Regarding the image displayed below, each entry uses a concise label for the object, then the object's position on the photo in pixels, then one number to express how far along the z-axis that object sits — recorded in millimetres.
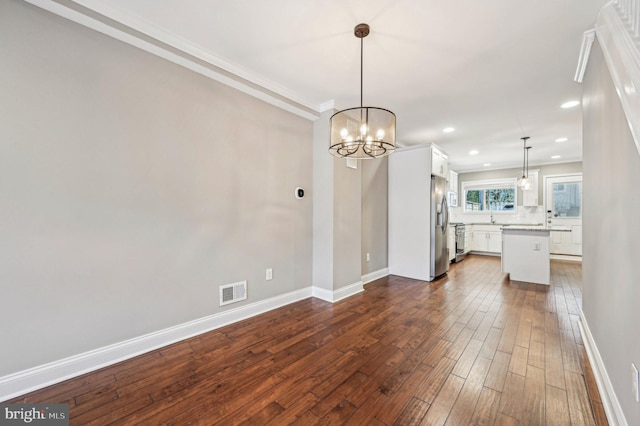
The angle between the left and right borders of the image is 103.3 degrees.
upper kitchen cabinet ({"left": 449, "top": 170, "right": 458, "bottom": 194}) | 7758
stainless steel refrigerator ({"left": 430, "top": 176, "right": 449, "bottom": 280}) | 4527
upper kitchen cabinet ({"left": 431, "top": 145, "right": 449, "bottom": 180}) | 4566
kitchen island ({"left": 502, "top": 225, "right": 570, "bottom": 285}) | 4234
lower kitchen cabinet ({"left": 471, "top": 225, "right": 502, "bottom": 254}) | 7204
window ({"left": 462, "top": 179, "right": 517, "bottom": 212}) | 7530
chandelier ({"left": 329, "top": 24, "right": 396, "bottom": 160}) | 2064
